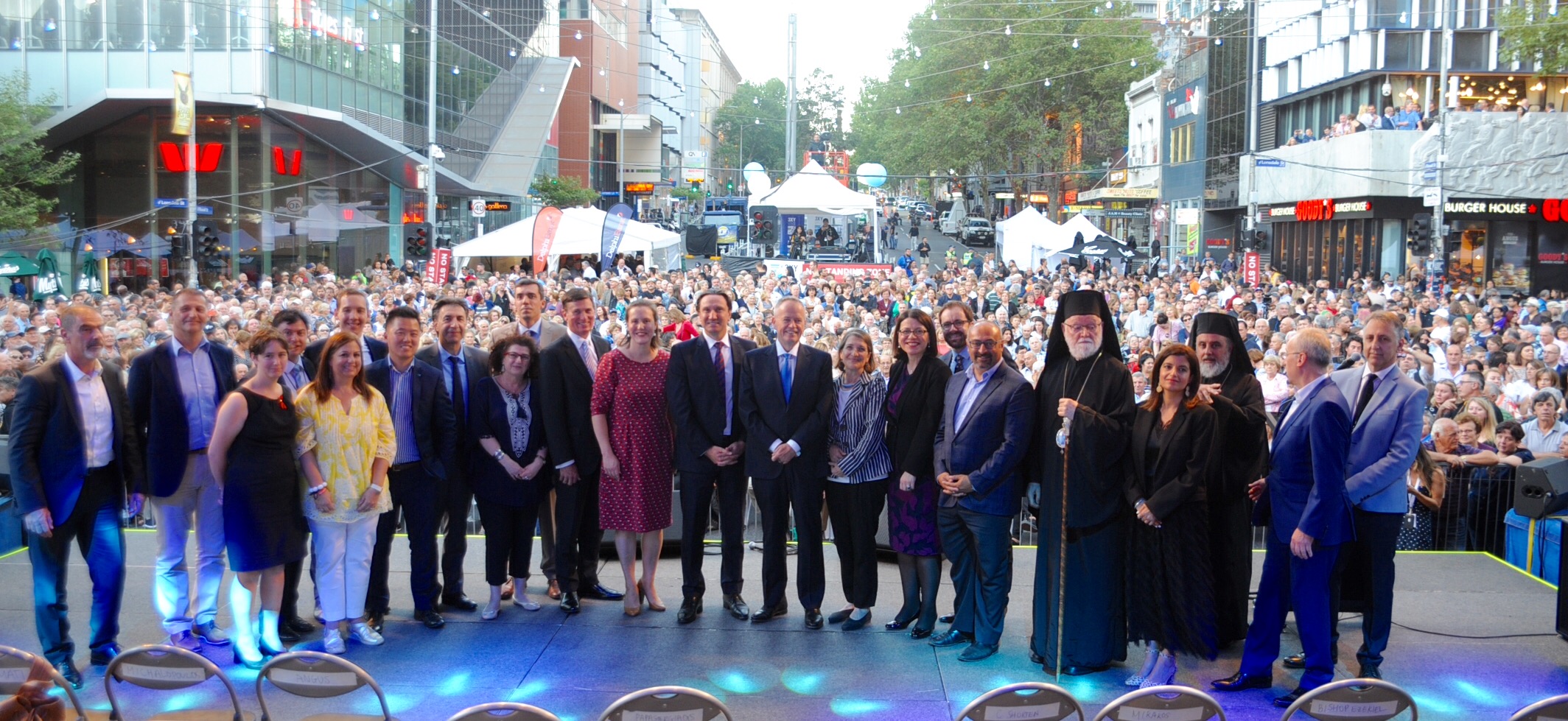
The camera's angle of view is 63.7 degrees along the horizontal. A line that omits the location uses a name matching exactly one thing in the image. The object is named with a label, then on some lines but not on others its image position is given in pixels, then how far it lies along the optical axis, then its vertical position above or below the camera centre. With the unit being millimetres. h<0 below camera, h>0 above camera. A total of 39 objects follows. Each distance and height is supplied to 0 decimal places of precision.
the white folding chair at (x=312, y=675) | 4090 -1243
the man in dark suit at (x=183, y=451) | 5969 -748
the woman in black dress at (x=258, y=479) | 5762 -860
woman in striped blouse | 6492 -864
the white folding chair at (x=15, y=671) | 4004 -1208
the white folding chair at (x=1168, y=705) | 3836 -1222
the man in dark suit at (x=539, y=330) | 7203 -191
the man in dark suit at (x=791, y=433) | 6488 -686
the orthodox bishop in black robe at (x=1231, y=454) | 5781 -683
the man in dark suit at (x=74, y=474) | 5602 -828
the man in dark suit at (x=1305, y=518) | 5379 -921
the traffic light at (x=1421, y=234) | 25391 +1479
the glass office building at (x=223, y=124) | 28766 +4150
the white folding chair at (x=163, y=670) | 4141 -1249
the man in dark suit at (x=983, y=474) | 5984 -821
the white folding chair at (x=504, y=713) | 3627 -1198
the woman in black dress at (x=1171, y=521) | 5496 -964
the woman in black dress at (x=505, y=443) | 6730 -777
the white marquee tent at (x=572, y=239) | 24250 +1172
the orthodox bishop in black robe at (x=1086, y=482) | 5711 -822
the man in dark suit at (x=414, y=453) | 6496 -817
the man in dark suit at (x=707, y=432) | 6578 -697
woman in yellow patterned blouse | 5996 -843
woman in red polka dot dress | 6664 -689
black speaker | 6480 -934
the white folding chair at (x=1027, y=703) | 3832 -1230
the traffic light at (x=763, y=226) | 38531 +2282
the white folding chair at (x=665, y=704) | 3725 -1206
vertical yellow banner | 24125 +3653
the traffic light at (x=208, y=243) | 23047 +921
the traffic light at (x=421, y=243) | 28562 +1207
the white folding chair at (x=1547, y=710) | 3736 -1194
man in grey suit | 5473 -658
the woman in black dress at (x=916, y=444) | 6273 -713
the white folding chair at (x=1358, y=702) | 3887 -1224
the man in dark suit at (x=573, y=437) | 6730 -752
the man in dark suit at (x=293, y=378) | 6293 -426
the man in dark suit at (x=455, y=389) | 6738 -498
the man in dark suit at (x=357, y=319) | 6695 -126
